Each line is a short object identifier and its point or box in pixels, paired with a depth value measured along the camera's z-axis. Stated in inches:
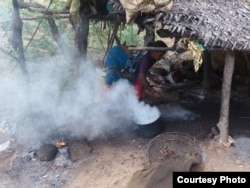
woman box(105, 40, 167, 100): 268.2
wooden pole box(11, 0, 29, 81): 235.1
